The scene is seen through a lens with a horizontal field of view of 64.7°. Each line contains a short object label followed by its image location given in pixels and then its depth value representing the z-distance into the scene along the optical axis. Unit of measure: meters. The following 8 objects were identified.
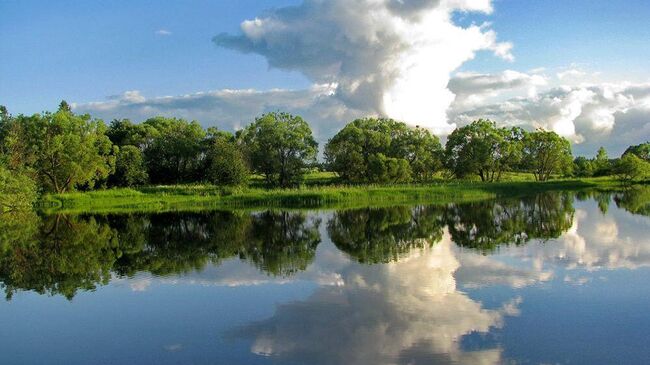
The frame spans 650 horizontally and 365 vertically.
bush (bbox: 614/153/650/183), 84.69
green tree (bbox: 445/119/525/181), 78.25
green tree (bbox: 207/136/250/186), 55.59
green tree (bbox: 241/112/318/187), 72.06
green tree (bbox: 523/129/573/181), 85.88
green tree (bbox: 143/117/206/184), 75.12
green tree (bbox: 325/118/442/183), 71.12
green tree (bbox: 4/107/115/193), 56.66
